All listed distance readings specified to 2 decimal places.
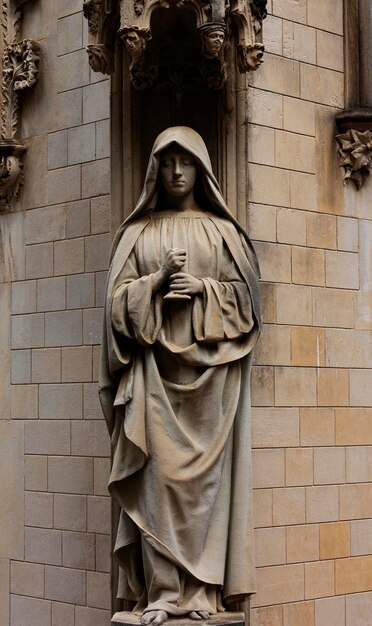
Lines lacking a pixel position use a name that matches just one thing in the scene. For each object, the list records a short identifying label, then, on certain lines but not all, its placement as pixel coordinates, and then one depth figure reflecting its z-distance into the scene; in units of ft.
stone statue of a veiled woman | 24.81
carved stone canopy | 24.94
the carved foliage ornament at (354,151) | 29.99
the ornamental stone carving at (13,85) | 31.32
